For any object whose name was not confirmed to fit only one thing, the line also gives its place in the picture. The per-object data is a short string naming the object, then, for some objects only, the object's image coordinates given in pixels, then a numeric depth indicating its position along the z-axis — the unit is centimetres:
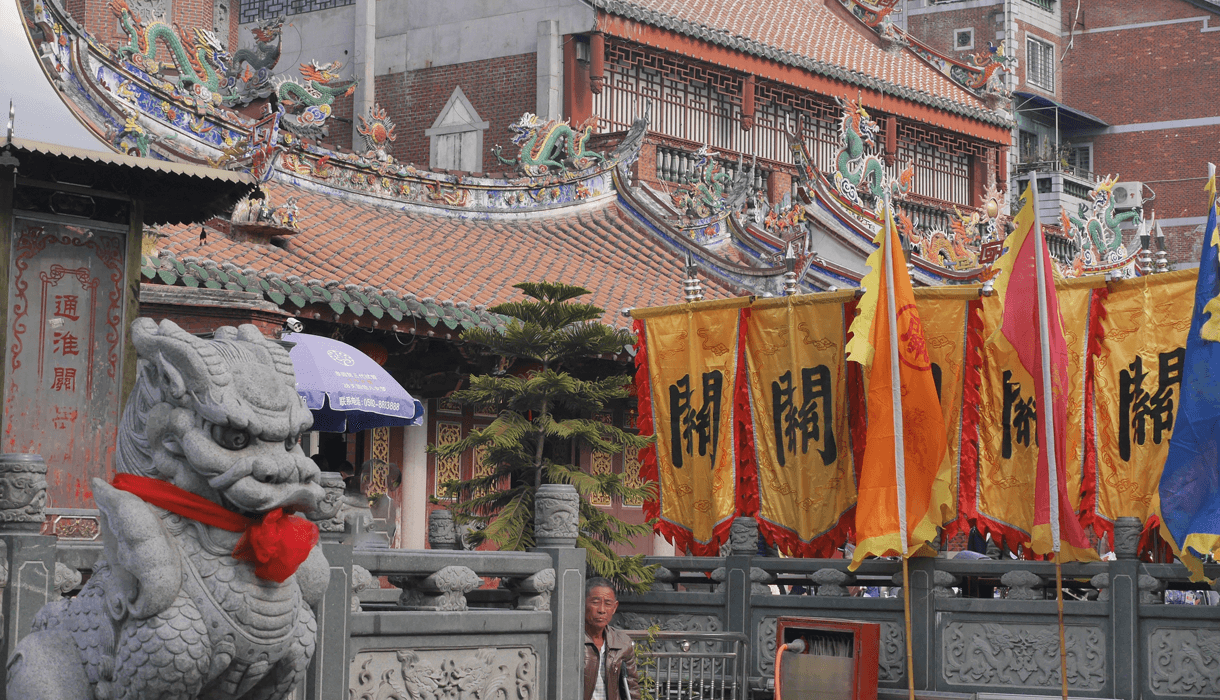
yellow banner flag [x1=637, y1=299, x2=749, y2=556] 1141
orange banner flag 993
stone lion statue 504
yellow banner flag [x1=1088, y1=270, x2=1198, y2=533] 1009
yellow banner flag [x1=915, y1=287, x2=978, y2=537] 1052
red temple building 1200
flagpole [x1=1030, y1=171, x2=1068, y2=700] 924
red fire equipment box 982
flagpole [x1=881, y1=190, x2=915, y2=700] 981
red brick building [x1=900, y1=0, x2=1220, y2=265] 3666
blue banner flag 906
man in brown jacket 850
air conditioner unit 3525
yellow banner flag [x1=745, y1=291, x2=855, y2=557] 1092
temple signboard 787
